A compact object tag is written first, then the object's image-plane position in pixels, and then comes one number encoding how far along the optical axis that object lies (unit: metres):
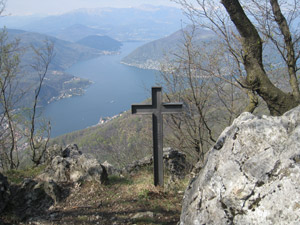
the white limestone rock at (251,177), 2.25
